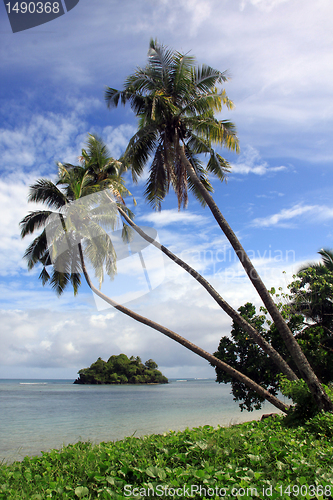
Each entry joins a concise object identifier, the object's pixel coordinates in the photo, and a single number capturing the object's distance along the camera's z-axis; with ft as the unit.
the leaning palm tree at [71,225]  41.55
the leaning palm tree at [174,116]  33.04
